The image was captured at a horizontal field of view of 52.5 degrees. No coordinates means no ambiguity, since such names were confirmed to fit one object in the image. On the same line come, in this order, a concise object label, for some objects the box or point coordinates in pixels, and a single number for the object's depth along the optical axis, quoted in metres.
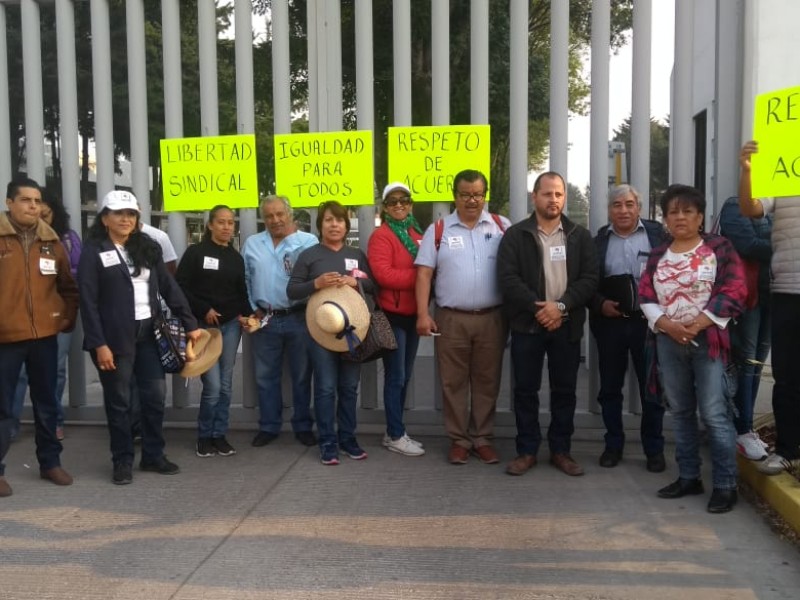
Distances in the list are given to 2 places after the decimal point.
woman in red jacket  5.61
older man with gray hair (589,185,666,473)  5.31
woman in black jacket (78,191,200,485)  5.13
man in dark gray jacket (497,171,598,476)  5.19
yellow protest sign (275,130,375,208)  6.08
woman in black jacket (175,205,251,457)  5.82
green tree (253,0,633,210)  9.89
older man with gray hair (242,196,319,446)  5.88
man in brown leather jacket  5.03
